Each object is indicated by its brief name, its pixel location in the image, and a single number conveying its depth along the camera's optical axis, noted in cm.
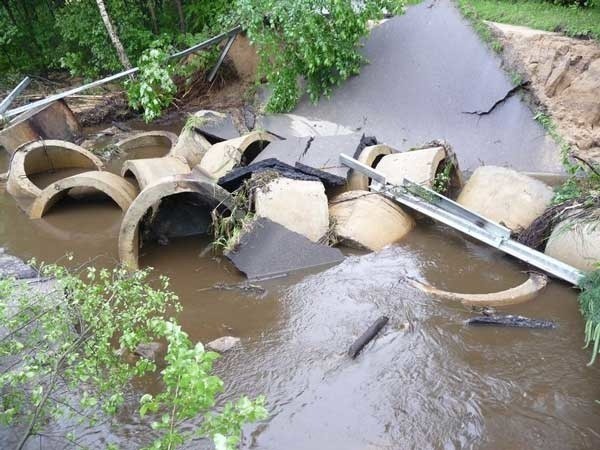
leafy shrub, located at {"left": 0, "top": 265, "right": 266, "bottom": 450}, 227
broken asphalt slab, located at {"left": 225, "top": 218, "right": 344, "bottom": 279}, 568
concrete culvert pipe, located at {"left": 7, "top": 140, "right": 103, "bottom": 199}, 762
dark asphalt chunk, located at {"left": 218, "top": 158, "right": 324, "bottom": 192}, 636
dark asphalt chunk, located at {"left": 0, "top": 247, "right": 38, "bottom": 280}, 472
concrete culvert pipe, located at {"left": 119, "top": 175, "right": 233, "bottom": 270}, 552
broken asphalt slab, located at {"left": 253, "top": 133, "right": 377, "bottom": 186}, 654
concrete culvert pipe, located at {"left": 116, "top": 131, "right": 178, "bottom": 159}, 970
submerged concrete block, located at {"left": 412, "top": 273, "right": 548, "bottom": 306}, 498
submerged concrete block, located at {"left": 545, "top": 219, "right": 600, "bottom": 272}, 511
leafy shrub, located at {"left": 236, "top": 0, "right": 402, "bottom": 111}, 843
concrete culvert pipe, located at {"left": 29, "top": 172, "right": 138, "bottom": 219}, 679
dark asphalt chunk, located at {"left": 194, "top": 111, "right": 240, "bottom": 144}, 843
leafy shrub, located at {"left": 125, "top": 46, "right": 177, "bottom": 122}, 905
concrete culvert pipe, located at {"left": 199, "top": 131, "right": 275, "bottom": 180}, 709
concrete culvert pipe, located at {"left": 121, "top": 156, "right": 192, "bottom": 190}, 687
